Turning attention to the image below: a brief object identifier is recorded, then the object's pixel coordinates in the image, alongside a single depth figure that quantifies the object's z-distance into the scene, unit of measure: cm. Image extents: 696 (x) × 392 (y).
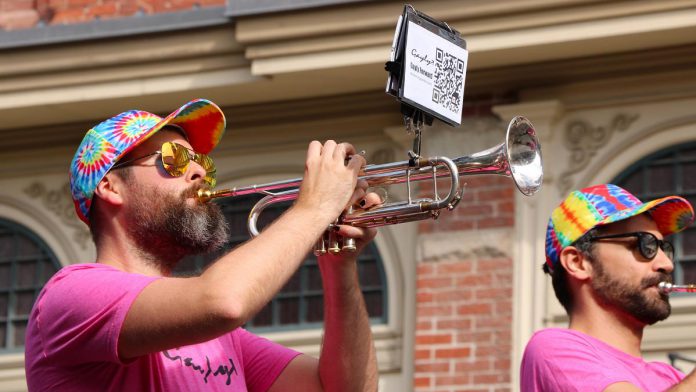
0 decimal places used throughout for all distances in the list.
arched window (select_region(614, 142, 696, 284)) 802
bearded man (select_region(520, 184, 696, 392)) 473
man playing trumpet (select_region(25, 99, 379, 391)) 356
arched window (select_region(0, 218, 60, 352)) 945
